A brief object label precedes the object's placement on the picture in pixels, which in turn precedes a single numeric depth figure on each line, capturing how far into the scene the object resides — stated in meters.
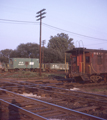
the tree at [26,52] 61.22
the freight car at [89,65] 15.74
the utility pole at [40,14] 26.41
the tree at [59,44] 71.70
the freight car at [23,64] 36.41
